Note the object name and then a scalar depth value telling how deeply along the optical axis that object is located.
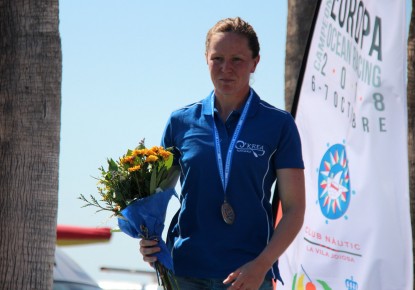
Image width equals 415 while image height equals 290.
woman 7.21
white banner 11.24
